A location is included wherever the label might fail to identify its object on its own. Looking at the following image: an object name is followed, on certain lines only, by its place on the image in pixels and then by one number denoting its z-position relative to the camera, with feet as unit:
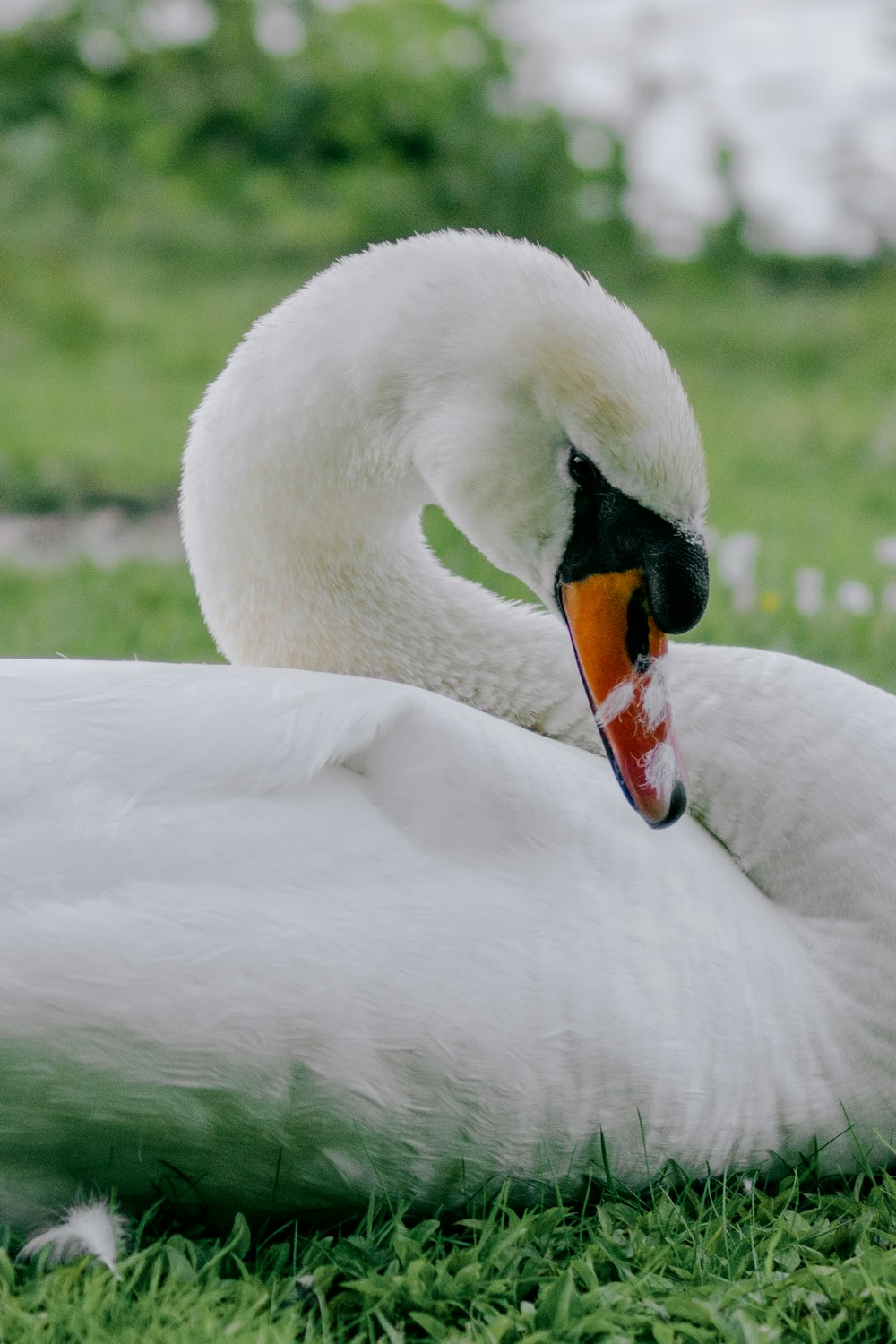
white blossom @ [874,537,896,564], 26.21
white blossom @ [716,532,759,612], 27.32
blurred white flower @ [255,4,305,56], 56.80
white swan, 11.60
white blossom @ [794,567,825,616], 26.71
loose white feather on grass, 11.95
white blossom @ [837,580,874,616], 25.91
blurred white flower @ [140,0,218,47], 56.49
